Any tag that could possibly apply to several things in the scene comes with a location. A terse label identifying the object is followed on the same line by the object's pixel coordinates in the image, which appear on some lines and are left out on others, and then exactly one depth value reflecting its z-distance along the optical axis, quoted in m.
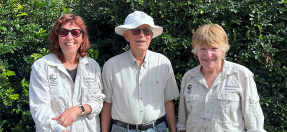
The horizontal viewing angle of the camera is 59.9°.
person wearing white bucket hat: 2.97
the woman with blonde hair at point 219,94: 2.66
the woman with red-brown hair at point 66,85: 2.63
